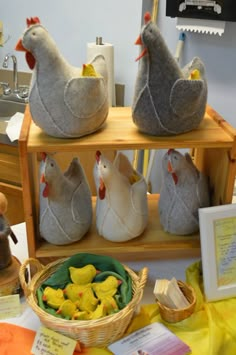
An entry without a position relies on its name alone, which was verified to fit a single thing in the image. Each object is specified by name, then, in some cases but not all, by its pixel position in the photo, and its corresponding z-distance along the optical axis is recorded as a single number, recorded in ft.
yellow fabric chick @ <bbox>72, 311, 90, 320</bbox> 2.76
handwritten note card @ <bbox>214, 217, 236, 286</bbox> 3.18
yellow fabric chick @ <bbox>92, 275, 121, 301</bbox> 2.93
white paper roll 6.08
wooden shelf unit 3.01
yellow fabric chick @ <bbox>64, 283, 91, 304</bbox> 2.93
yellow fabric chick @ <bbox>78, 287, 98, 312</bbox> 2.85
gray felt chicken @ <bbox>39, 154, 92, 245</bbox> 3.21
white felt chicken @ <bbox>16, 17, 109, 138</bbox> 2.75
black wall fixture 5.44
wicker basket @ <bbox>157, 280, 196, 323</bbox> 2.98
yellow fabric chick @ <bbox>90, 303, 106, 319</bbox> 2.75
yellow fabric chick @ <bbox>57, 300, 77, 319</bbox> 2.80
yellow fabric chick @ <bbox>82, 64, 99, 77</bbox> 2.95
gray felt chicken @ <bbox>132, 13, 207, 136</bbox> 2.79
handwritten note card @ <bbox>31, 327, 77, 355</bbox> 2.72
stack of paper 2.96
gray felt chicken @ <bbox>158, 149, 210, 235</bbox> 3.41
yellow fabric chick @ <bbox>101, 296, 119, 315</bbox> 2.82
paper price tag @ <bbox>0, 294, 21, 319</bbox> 3.14
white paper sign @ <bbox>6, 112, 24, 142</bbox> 6.04
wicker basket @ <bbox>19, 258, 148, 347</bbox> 2.67
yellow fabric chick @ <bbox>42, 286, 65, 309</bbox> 2.86
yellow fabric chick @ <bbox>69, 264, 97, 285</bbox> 3.03
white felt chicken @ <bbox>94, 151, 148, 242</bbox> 3.28
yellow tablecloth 2.86
